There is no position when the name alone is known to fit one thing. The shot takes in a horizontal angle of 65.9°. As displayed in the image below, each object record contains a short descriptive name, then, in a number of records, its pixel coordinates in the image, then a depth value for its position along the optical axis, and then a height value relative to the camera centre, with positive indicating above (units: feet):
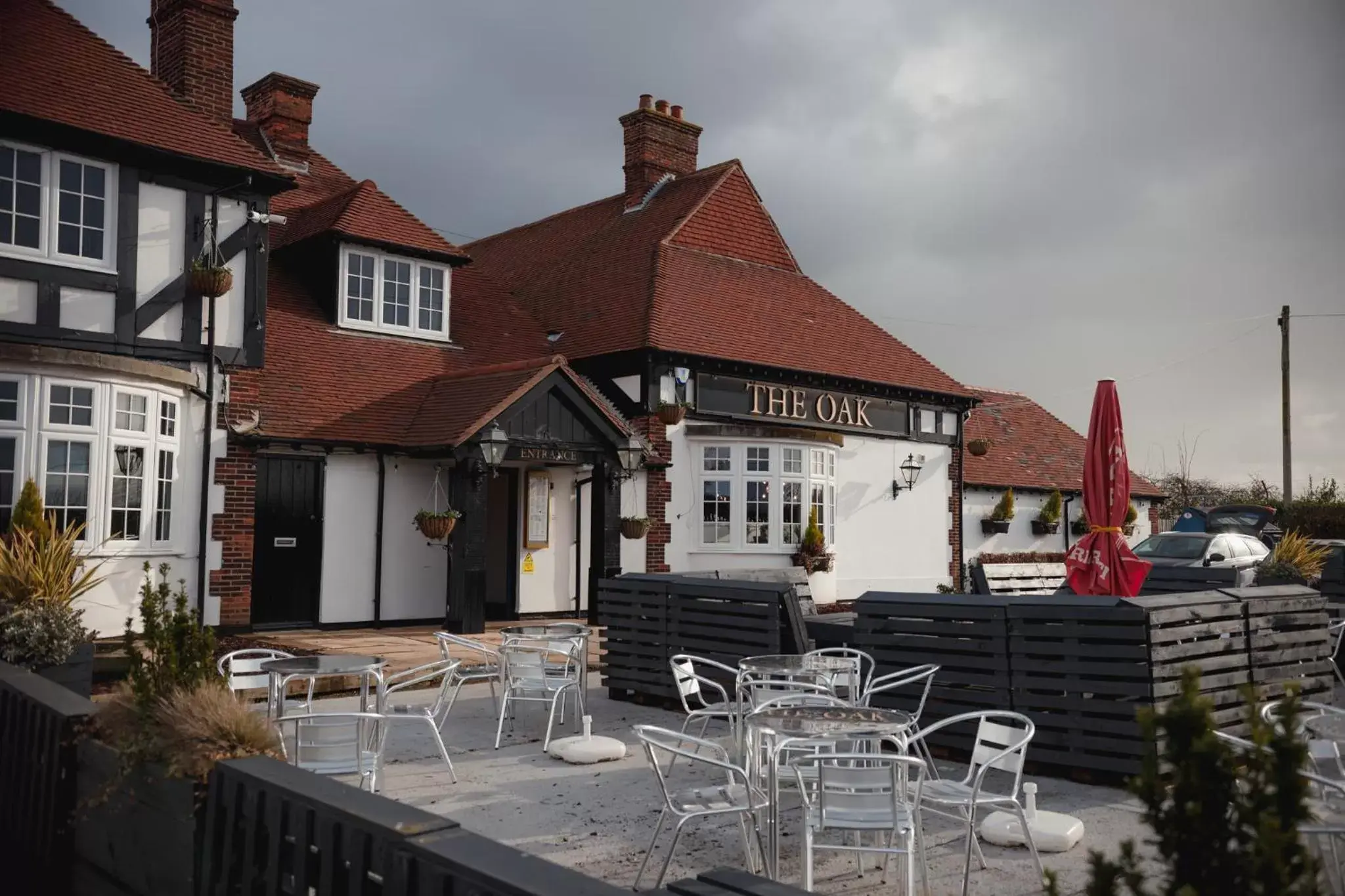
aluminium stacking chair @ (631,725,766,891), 14.16 -3.98
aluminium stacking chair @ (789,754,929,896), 13.53 -3.69
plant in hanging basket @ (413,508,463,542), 43.91 -0.04
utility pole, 87.10 +12.23
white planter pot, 58.29 -3.47
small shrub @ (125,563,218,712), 13.80 -1.84
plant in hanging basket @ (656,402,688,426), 53.72 +5.82
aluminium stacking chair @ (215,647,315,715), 20.36 -3.05
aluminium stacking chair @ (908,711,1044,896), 14.48 -3.83
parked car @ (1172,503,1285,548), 77.41 +0.67
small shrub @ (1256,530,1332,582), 43.50 -1.46
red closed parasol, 26.89 +0.36
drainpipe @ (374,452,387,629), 46.70 -1.87
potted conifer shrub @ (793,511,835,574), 57.26 -1.41
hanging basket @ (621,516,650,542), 51.57 -0.12
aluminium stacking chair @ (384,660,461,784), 19.95 -4.31
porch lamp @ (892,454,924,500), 65.98 +3.48
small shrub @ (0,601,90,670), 22.91 -2.57
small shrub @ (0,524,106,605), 24.76 -1.24
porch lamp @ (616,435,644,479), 49.42 +3.33
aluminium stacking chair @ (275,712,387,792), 17.06 -3.79
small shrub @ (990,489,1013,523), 75.82 +1.29
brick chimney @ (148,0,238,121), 46.65 +21.37
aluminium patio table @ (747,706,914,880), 14.20 -2.97
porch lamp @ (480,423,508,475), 44.04 +3.33
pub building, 55.83 +8.45
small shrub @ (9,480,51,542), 31.65 +0.25
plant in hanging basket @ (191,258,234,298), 39.42 +9.25
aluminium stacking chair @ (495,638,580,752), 24.91 -3.65
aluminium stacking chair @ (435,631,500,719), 25.36 -3.81
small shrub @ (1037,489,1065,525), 80.02 +1.33
